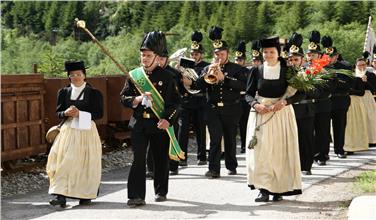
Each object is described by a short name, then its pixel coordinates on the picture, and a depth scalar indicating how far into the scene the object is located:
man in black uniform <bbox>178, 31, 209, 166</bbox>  12.57
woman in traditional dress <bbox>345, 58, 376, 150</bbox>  15.04
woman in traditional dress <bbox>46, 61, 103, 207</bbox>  9.10
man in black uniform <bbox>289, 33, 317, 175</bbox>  11.30
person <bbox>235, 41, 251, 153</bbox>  14.45
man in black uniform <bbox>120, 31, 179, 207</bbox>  8.91
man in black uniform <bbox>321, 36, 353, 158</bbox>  13.91
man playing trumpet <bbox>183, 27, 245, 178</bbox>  11.26
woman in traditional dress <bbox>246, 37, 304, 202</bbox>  9.05
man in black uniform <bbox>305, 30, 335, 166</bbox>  12.72
